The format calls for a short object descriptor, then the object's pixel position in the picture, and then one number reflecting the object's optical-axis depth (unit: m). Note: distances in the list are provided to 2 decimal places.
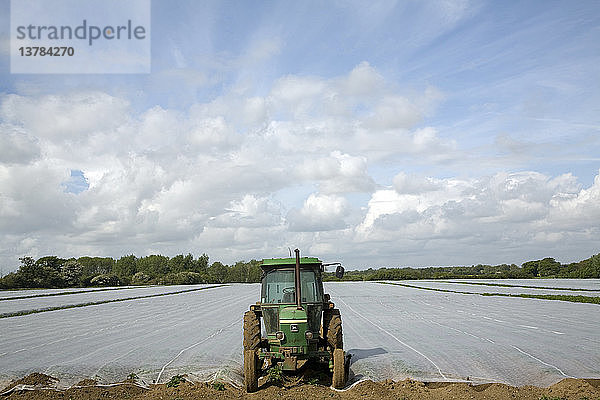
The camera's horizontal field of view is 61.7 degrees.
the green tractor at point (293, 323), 8.90
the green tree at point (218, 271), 99.06
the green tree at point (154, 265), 107.69
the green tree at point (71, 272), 68.88
